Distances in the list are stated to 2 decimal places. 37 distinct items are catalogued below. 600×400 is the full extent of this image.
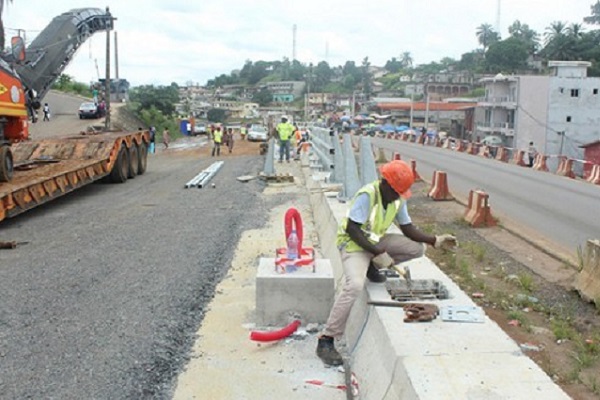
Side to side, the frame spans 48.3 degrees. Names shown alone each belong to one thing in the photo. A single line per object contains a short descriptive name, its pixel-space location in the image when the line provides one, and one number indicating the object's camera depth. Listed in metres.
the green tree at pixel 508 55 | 115.56
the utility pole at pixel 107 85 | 34.10
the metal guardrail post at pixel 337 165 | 12.78
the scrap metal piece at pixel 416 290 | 5.62
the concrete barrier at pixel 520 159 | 30.02
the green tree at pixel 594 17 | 127.09
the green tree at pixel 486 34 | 162.62
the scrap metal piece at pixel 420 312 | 4.92
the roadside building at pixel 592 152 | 45.12
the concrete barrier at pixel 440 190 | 15.56
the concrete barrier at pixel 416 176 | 20.44
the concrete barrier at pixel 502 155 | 32.24
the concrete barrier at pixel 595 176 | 21.37
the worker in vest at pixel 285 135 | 23.17
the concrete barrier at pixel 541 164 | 27.64
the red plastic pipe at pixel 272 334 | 5.79
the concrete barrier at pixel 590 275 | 7.17
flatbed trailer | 12.25
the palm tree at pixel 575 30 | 94.61
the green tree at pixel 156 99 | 69.24
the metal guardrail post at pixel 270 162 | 18.98
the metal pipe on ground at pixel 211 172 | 17.66
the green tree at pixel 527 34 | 122.00
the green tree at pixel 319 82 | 186.00
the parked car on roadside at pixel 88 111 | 46.03
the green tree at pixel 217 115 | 126.00
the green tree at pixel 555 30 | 101.94
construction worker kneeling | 5.33
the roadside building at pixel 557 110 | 60.22
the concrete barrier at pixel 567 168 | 24.62
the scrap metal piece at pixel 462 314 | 4.99
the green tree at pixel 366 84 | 155.32
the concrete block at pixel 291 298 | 6.27
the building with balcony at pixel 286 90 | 169.38
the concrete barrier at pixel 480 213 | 12.02
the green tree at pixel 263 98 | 170.25
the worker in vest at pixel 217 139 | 31.11
